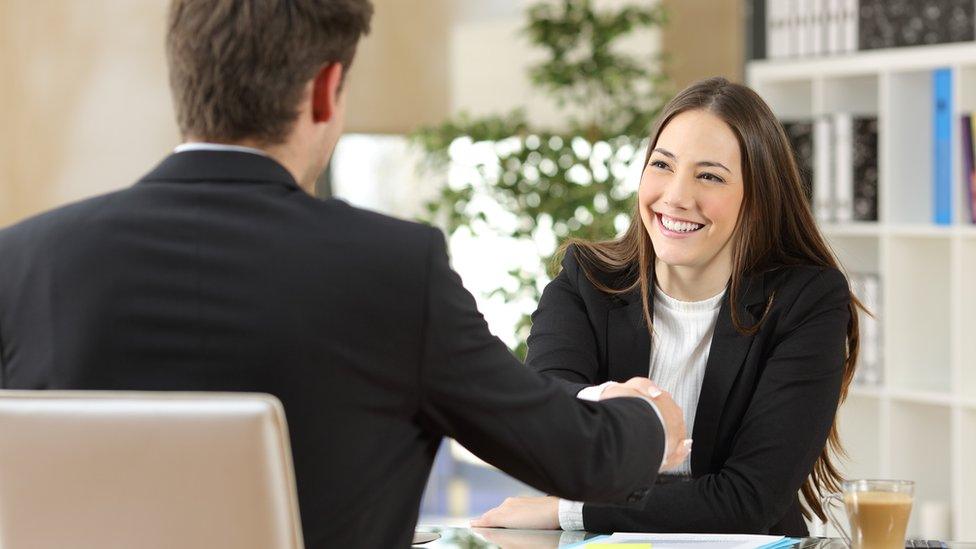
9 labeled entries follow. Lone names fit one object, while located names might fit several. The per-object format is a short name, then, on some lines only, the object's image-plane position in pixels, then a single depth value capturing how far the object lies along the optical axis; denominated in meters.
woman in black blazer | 3.74
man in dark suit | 2.17
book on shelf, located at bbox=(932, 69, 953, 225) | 6.93
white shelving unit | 7.03
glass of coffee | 2.78
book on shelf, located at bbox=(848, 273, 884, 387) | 7.38
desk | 3.21
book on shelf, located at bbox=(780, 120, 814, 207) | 7.61
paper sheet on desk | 3.11
